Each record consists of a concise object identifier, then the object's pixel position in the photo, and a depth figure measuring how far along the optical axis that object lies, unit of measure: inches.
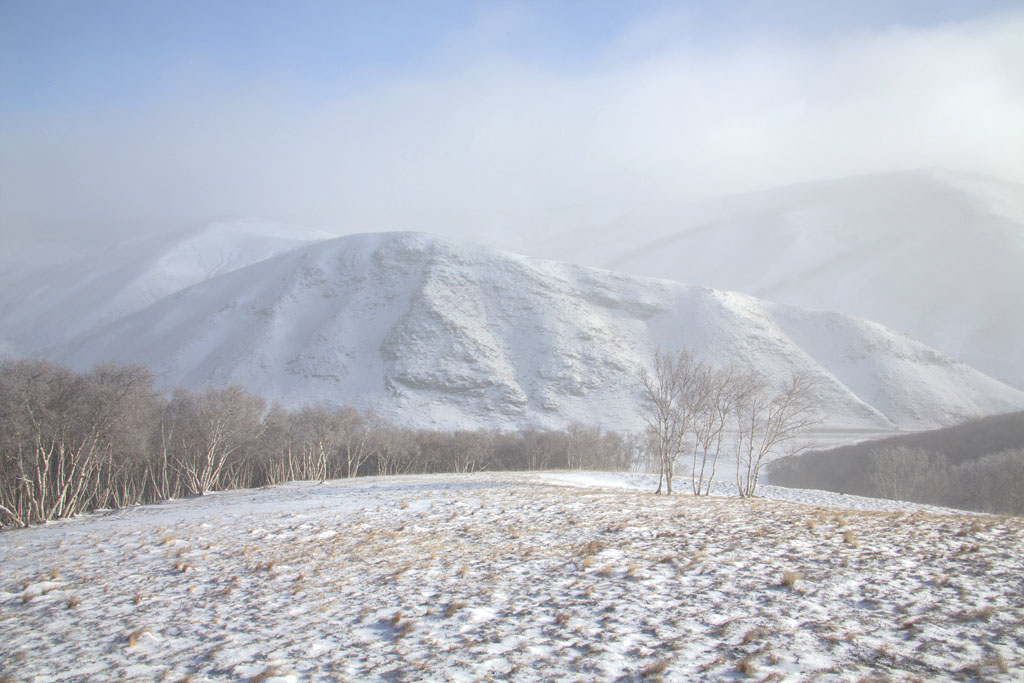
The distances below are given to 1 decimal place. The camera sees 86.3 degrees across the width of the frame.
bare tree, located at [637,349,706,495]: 954.7
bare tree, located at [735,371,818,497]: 957.7
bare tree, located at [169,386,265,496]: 1400.1
